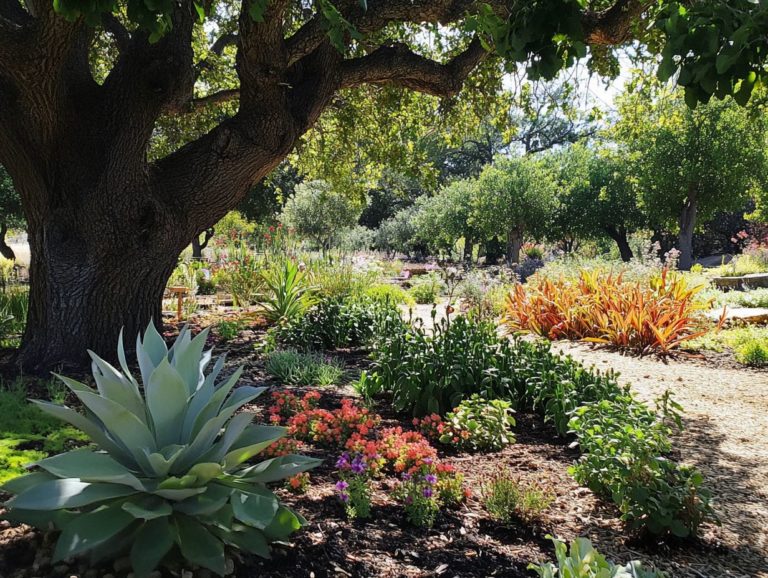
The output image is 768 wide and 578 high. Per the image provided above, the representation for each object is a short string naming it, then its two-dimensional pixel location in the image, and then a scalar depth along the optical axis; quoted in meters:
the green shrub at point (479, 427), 3.63
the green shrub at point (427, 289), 13.22
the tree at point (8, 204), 17.39
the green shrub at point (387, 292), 9.37
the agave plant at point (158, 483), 1.72
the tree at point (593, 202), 23.72
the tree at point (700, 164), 17.28
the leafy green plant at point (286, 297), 8.07
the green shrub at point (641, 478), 2.54
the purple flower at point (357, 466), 2.69
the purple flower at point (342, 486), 2.58
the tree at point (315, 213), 24.48
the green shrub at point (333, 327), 6.93
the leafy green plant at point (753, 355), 6.37
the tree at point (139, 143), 4.78
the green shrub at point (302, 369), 5.18
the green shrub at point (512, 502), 2.64
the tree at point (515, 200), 20.94
